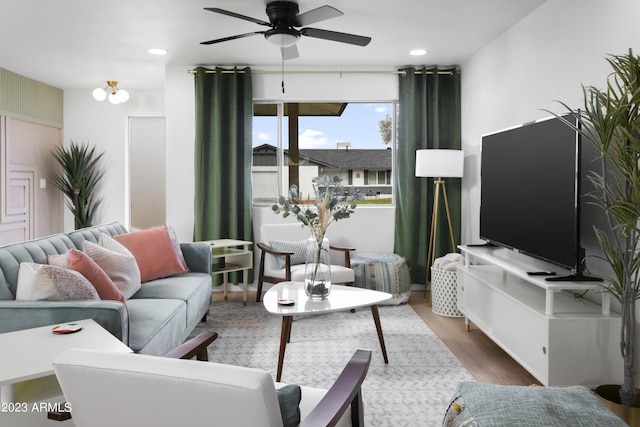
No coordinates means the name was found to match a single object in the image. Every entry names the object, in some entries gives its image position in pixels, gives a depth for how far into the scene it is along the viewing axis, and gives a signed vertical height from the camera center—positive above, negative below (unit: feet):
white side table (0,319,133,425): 5.34 -1.90
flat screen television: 9.07 +0.14
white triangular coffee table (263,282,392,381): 10.02 -2.31
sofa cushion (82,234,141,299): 10.30 -1.51
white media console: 8.46 -2.44
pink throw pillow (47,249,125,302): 8.79 -1.33
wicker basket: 14.65 -2.92
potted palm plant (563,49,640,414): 6.92 +0.08
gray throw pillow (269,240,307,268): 16.19 -1.73
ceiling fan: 11.23 +3.97
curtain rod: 17.56 +4.57
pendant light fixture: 19.11 +3.98
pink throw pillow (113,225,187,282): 12.35 -1.45
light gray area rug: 8.83 -3.70
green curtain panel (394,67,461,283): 17.65 +2.00
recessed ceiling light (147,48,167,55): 15.50 +4.67
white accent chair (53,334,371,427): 3.61 -1.53
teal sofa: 7.50 -1.98
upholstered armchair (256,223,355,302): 14.85 -2.01
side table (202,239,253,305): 15.88 -2.20
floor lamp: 16.01 +1.12
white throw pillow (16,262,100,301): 7.93 -1.46
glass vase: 10.91 -1.68
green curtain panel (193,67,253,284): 17.52 +1.56
